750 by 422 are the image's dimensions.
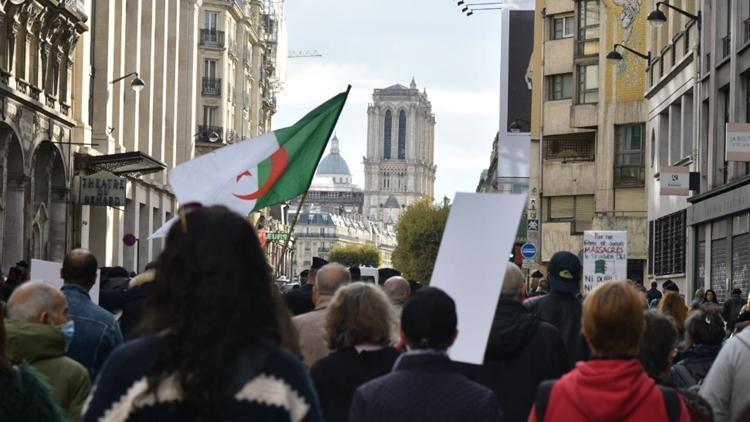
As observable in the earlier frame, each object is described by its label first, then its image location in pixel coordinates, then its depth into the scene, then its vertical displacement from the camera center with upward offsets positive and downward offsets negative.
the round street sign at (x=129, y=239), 44.00 -0.80
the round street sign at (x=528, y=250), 43.41 -0.87
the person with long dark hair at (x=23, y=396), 5.78 -0.65
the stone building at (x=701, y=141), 31.62 +1.80
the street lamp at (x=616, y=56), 42.68 +4.13
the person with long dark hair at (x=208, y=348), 4.39 -0.36
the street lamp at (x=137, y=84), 47.70 +3.54
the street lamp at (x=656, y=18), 32.47 +3.88
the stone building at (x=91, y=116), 40.19 +2.75
